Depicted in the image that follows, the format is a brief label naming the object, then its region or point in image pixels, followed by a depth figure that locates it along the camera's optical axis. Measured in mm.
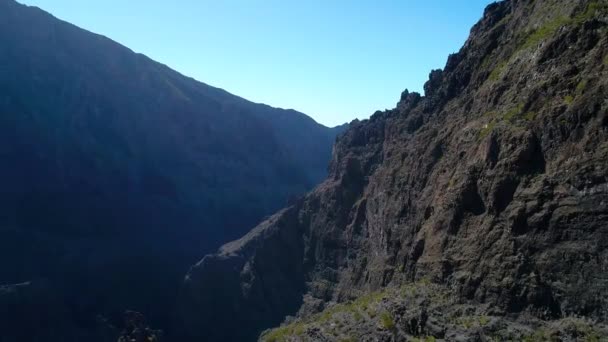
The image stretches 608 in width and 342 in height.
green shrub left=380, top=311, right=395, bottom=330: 38588
